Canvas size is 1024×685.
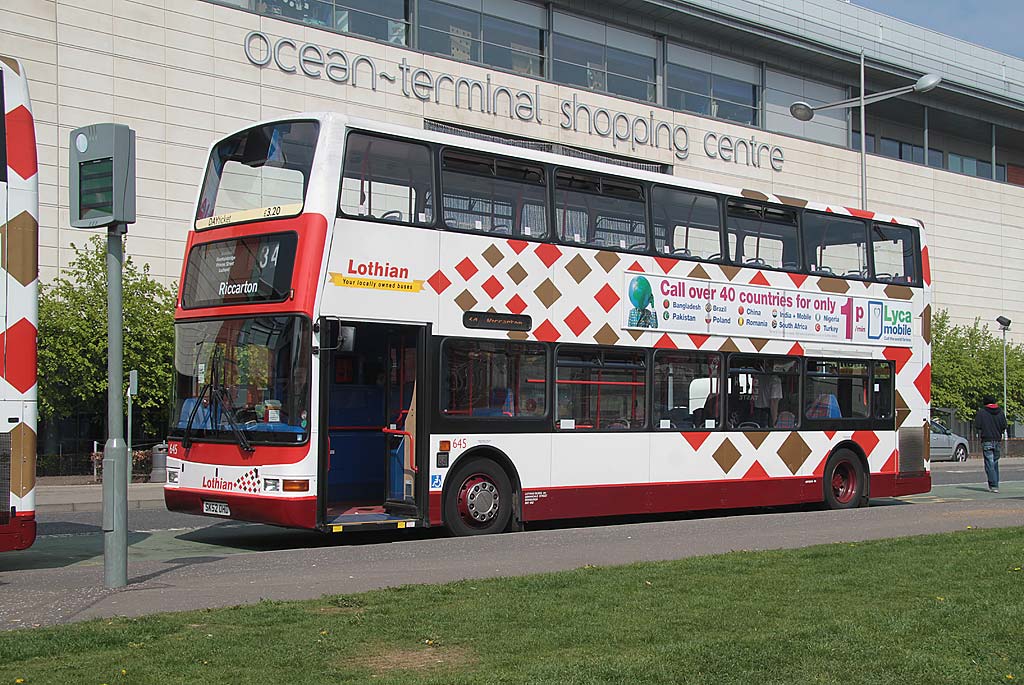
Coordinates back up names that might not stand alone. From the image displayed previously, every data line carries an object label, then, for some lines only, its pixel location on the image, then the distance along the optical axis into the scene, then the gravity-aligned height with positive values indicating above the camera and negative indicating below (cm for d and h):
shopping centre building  3319 +1051
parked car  4403 -138
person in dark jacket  2392 -50
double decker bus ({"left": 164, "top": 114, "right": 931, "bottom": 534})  1343 +87
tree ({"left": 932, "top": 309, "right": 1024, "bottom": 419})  5238 +158
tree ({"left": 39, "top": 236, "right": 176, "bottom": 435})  2978 +183
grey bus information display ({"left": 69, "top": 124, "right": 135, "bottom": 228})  964 +184
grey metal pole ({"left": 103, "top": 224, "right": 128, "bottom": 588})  981 -40
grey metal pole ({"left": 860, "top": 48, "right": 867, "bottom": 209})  3588 +657
